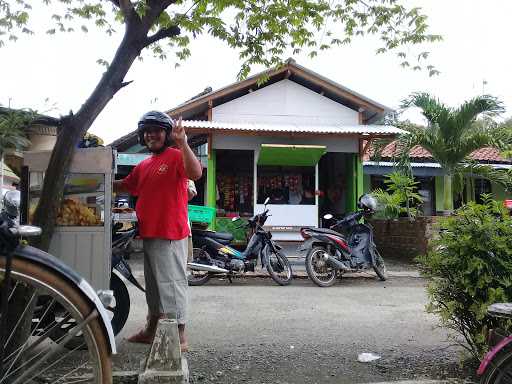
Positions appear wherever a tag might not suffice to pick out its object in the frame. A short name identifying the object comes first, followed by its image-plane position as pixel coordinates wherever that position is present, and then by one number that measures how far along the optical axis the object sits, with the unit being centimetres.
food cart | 339
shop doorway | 1466
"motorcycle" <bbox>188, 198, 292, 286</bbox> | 808
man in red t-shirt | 375
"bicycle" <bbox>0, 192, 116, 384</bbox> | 202
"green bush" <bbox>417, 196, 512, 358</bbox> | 349
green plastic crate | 829
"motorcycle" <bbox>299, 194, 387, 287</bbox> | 855
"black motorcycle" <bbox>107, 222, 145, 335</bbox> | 421
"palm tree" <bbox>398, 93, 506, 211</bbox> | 1163
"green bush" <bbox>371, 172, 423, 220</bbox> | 1274
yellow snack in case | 340
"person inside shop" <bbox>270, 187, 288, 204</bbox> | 1330
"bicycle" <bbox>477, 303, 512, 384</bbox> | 263
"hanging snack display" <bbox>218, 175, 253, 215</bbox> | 1429
